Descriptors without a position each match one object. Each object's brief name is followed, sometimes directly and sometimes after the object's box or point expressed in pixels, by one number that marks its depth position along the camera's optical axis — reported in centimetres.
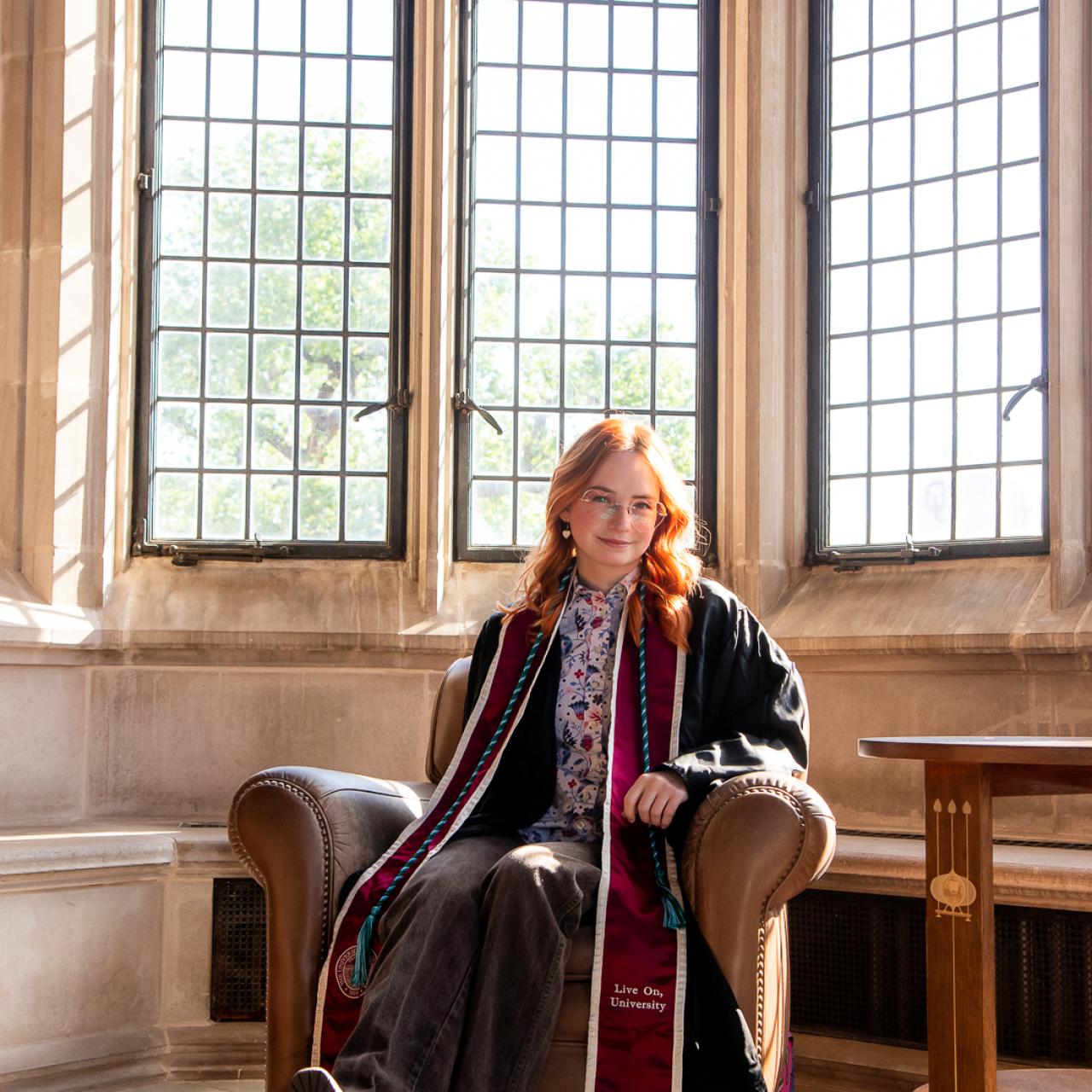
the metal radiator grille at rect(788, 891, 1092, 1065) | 309
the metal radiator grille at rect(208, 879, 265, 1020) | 362
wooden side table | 220
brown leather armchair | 232
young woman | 220
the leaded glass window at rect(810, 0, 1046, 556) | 401
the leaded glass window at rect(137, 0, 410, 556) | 444
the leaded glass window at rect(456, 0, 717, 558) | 444
